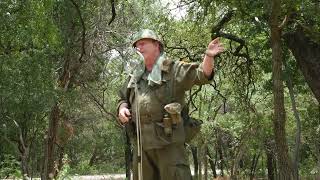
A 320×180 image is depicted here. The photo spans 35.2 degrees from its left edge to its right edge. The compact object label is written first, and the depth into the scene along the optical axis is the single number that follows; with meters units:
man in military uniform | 3.55
